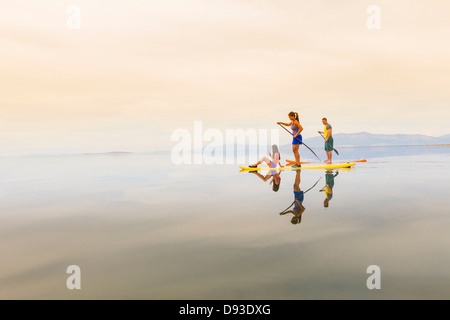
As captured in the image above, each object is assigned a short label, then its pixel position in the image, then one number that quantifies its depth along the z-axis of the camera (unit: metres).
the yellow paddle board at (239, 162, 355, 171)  20.54
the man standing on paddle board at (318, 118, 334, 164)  20.99
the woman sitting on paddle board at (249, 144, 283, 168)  19.95
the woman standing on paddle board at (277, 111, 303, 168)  18.09
